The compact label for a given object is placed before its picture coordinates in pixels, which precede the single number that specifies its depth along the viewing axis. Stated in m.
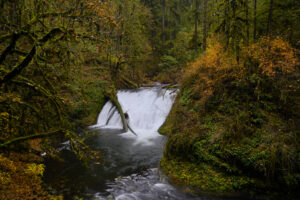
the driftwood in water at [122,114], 13.02
